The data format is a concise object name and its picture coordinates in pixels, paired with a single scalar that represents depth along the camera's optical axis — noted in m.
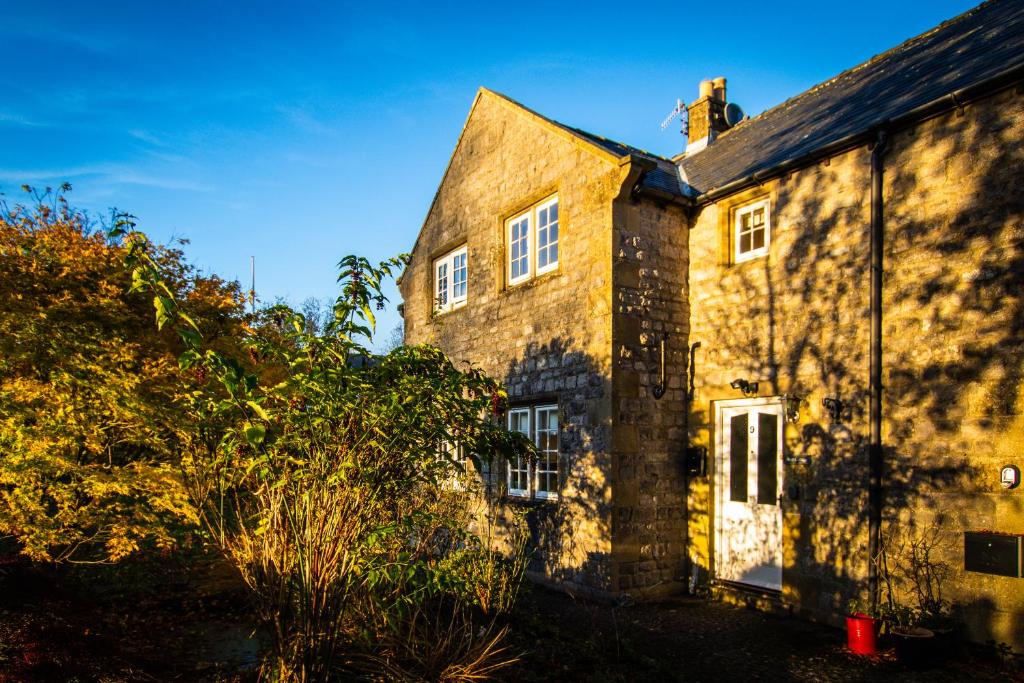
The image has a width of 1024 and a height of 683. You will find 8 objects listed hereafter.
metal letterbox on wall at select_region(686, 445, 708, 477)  8.85
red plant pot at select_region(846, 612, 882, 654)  6.21
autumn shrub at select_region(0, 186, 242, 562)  6.16
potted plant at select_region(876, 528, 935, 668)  5.98
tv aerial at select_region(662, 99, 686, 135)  14.27
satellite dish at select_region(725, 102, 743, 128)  13.47
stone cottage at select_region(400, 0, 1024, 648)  6.30
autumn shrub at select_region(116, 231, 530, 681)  4.19
